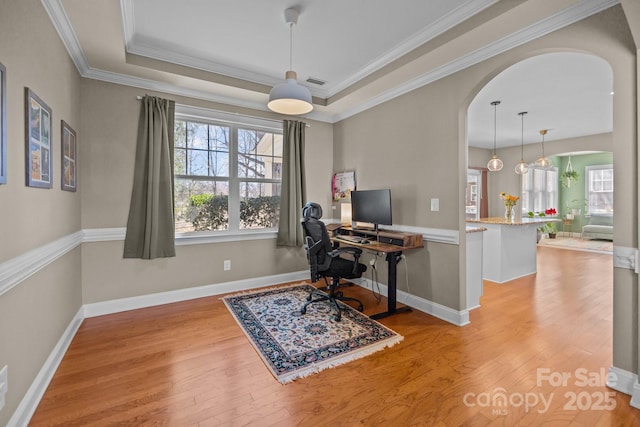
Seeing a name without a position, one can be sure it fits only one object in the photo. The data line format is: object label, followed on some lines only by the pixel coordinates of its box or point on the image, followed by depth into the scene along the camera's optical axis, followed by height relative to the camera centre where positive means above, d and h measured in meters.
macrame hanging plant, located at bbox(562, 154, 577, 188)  9.13 +1.19
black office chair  2.98 -0.47
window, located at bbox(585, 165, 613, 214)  8.59 +0.67
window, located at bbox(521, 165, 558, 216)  8.71 +0.66
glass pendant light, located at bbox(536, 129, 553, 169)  5.85 +0.98
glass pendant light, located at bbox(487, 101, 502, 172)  5.57 +0.89
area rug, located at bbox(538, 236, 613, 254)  6.97 -0.87
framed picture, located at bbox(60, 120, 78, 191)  2.36 +0.46
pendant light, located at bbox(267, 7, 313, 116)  2.36 +0.97
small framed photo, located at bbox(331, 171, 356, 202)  4.29 +0.40
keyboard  3.35 -0.32
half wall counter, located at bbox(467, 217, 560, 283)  4.30 -0.58
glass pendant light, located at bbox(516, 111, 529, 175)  5.95 +0.87
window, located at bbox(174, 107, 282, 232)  3.62 +0.50
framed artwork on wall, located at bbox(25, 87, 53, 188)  1.69 +0.43
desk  3.08 -0.38
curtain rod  3.85 +1.28
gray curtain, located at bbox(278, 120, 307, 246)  4.12 +0.30
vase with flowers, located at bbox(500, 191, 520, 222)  4.85 +0.11
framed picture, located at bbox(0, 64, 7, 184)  1.36 +0.41
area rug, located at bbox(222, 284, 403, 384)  2.22 -1.10
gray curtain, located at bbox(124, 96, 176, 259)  3.21 +0.32
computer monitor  3.37 +0.06
